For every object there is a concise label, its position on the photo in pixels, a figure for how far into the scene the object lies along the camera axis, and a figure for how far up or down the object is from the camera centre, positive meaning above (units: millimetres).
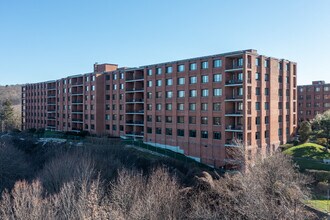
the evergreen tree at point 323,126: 48125 -2532
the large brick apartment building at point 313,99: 88062 +4056
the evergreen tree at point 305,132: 51875 -3844
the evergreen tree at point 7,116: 112462 -2261
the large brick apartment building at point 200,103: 45219 +1604
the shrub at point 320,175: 36656 -8591
